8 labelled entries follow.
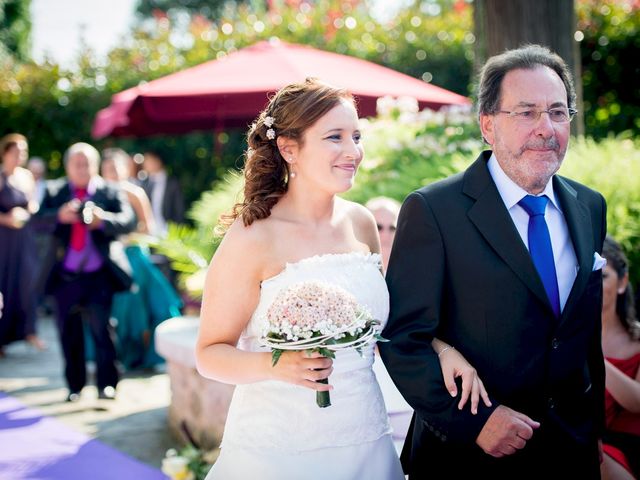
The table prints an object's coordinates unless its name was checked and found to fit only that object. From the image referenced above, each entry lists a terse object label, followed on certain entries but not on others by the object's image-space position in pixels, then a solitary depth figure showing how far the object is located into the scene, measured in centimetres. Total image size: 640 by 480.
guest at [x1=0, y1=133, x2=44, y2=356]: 970
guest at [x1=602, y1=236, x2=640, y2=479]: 373
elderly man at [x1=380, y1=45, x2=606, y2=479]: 269
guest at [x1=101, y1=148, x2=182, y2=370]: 889
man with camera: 748
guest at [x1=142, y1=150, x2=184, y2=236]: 1128
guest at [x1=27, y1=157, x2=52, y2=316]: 1288
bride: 298
